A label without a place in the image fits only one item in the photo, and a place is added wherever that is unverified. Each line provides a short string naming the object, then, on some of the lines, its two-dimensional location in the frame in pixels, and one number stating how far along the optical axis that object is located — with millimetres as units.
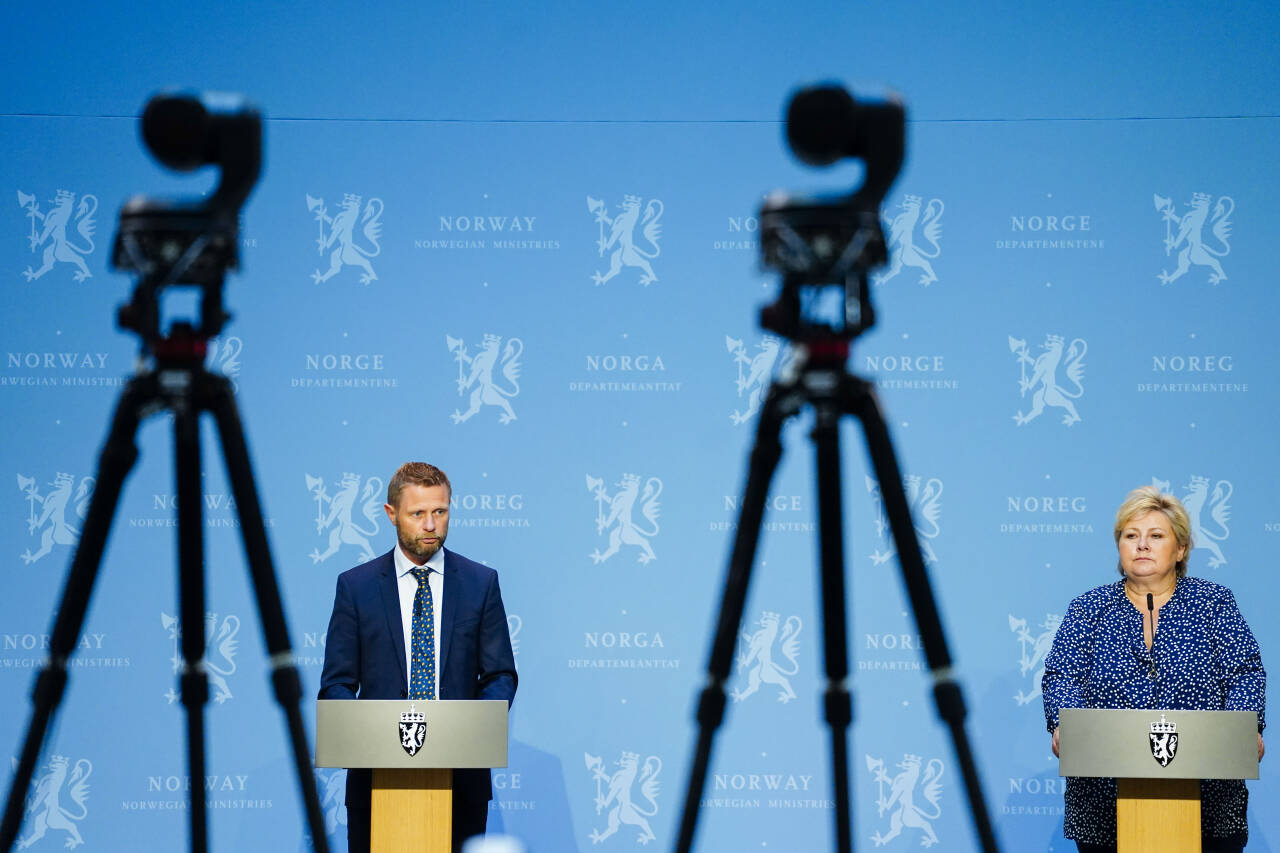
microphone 15903
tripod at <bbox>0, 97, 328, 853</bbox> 12712
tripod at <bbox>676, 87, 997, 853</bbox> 12712
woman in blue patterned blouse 15767
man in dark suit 15925
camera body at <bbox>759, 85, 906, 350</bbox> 12720
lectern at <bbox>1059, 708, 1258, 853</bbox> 15419
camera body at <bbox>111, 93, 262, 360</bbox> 12680
